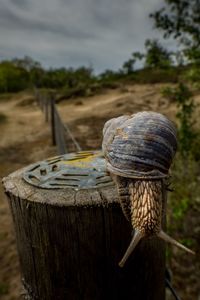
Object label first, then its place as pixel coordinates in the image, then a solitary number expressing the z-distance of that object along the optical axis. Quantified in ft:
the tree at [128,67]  77.39
